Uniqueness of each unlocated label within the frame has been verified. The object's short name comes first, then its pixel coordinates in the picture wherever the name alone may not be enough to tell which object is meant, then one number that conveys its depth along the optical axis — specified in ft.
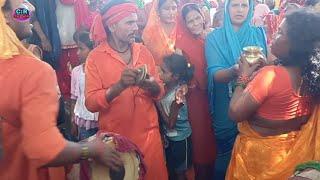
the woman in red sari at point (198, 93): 8.79
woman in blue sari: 8.24
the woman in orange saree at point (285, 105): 5.59
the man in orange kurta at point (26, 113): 4.02
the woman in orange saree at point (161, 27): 9.43
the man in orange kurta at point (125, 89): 6.72
